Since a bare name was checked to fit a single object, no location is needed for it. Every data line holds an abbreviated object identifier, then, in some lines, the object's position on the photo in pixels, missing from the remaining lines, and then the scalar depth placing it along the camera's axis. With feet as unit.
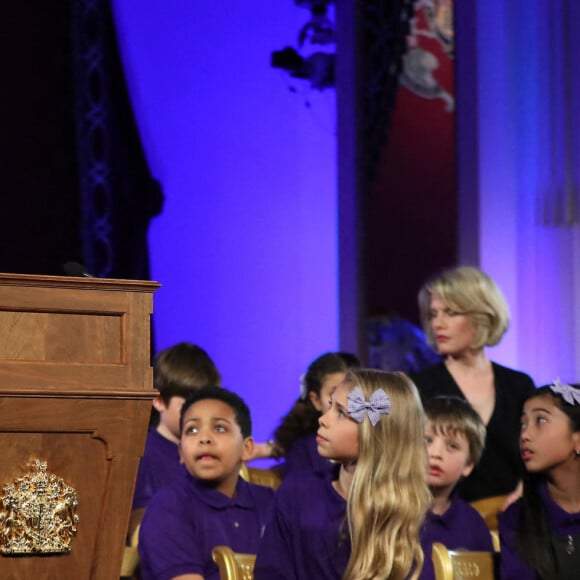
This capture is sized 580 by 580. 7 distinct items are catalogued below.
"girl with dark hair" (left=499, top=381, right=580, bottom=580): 20.13
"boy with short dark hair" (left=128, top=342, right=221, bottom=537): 25.85
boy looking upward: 21.16
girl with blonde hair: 17.19
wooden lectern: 13.38
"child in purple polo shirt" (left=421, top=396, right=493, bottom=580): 22.74
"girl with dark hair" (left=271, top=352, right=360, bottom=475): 26.21
